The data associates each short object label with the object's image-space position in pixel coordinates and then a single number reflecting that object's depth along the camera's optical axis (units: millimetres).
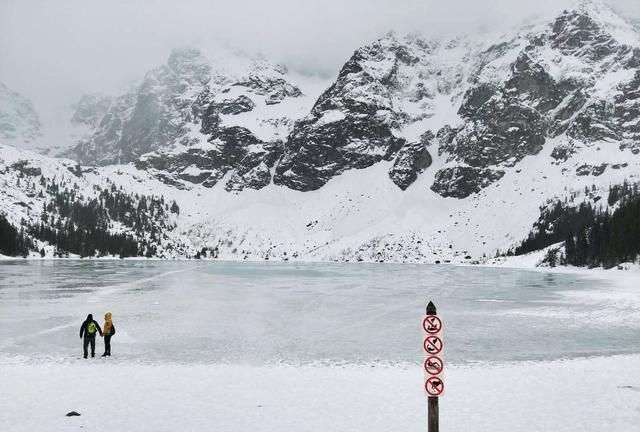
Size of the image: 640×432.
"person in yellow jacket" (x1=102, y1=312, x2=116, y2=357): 27031
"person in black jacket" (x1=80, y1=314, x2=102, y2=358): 26625
